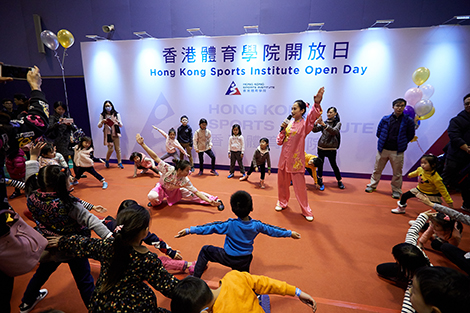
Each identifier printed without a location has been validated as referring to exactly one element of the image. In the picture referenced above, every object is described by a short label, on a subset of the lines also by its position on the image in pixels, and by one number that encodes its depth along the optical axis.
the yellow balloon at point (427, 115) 3.85
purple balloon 3.88
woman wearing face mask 5.31
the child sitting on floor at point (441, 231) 2.11
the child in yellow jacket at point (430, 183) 2.78
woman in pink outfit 2.85
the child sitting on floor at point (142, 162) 4.57
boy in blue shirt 1.67
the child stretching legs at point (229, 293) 0.98
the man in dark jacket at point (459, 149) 3.21
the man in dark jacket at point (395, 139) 3.61
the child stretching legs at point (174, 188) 3.07
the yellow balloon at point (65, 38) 4.58
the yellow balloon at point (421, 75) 3.92
